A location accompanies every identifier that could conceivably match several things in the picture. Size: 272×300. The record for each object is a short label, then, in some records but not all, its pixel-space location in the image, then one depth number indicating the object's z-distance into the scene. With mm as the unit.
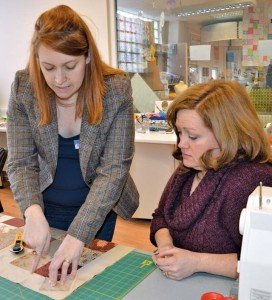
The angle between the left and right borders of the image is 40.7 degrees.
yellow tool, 1160
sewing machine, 687
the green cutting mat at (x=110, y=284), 918
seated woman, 1079
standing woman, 1115
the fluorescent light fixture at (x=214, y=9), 2986
